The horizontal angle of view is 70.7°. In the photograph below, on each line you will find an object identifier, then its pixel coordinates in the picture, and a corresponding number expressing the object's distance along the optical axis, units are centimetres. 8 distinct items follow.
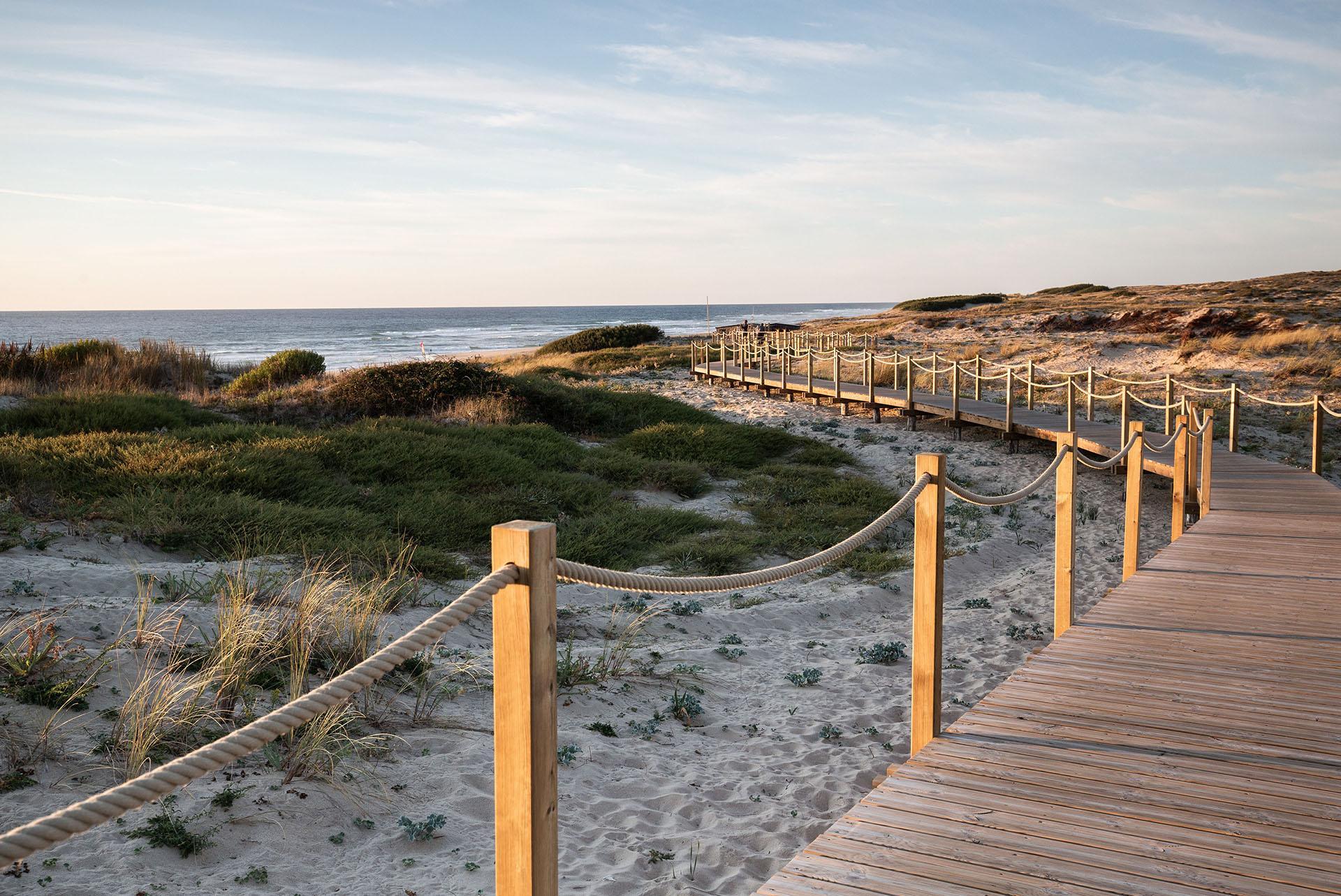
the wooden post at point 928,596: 414
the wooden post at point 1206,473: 936
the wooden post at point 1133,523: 701
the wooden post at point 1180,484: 876
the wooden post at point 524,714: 219
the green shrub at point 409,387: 1484
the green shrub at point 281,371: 1653
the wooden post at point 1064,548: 571
